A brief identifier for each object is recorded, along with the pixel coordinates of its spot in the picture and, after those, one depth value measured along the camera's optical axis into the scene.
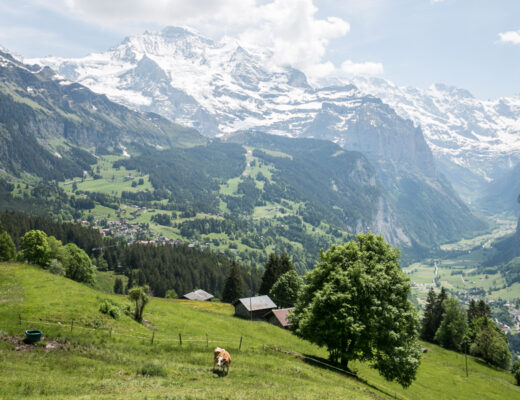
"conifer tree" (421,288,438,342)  110.50
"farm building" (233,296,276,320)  85.94
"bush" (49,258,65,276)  82.15
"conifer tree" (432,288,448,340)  109.81
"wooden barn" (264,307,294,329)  77.00
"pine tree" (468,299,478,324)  111.62
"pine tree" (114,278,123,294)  139.09
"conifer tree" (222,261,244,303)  118.00
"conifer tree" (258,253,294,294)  107.50
